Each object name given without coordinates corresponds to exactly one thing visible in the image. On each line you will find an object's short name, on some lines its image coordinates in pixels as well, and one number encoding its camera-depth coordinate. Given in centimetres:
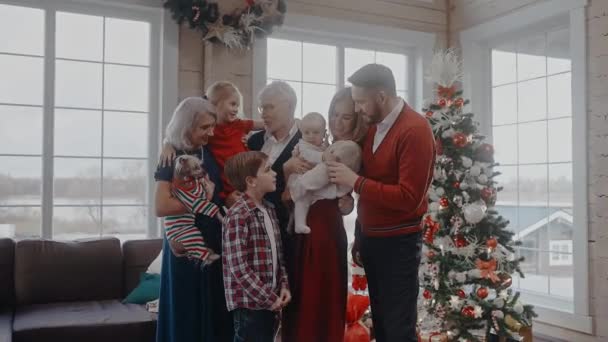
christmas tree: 427
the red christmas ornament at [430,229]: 441
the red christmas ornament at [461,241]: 434
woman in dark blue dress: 238
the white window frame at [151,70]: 453
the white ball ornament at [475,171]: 436
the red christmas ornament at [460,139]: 435
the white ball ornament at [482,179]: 436
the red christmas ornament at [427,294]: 444
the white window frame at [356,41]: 512
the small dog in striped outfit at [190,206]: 235
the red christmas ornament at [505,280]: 429
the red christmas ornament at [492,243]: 426
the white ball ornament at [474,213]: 425
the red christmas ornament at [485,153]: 438
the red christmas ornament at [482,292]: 424
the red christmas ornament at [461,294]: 431
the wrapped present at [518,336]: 429
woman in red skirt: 236
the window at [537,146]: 498
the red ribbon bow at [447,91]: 445
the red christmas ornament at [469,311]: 424
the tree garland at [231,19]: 462
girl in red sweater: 249
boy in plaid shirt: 224
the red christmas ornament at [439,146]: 443
